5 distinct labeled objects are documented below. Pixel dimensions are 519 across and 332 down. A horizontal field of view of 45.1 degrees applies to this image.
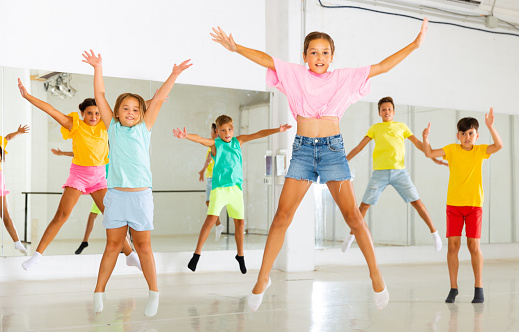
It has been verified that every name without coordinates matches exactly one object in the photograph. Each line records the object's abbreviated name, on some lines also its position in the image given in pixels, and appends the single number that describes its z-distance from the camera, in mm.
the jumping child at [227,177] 6434
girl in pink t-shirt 3830
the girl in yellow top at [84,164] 5758
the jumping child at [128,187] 3967
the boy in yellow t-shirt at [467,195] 4859
